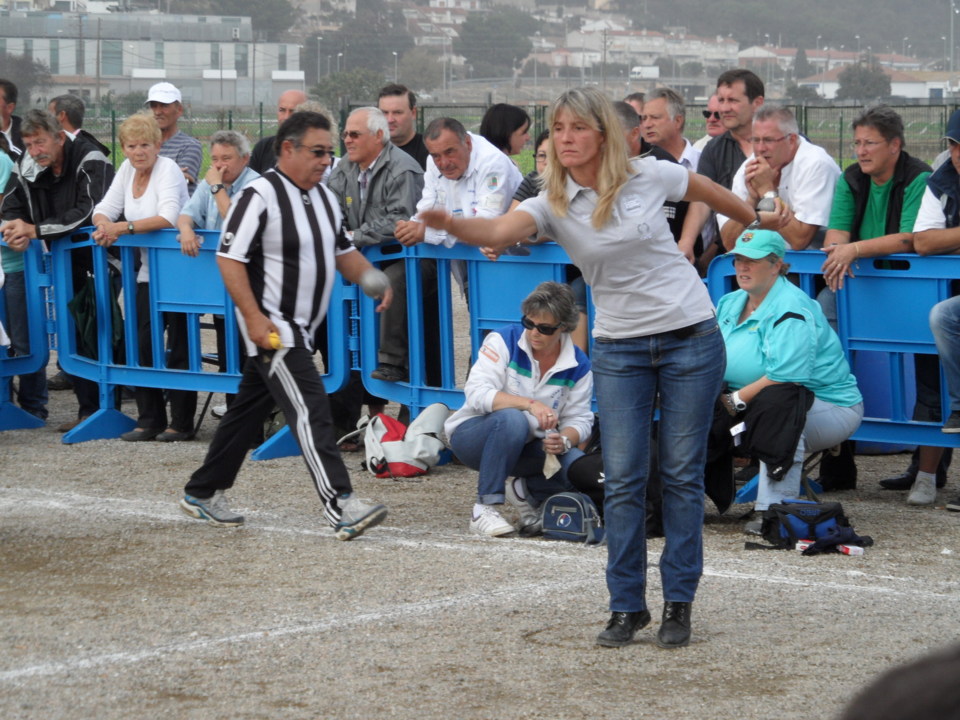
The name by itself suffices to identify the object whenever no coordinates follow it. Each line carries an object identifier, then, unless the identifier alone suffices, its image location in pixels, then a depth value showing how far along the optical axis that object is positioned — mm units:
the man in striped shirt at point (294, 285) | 12523
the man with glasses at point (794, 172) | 14445
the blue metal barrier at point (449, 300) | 15195
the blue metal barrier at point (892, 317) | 13500
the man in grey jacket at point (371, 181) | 17000
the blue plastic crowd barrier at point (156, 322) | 16953
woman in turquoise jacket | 13102
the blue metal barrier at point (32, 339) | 18859
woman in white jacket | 13250
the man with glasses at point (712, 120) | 18659
